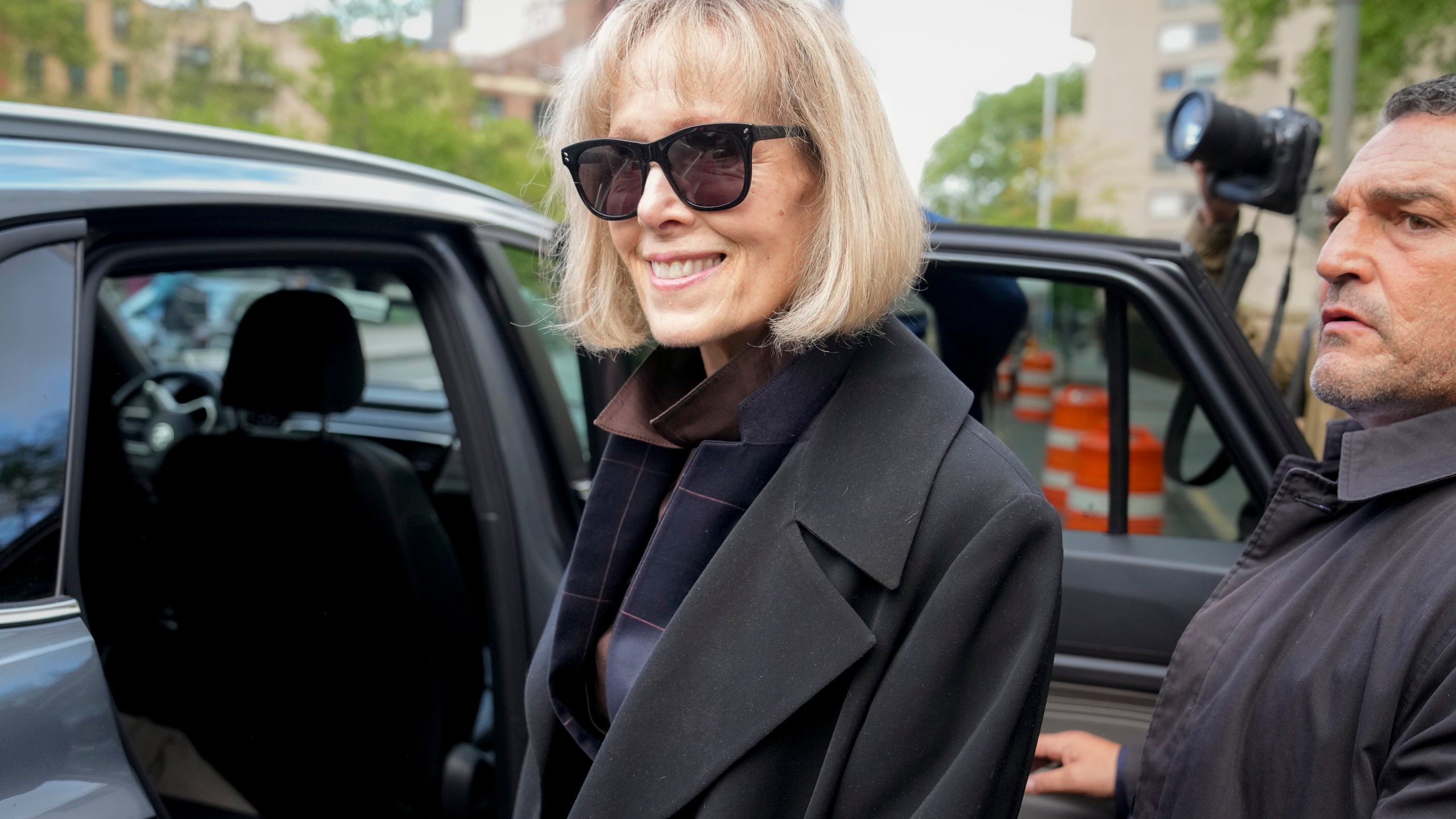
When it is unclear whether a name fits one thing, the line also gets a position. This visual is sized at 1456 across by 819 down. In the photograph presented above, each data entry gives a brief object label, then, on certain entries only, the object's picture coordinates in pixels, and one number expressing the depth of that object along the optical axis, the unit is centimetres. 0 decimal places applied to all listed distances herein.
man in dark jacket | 116
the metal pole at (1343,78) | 655
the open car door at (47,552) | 130
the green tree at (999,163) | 1880
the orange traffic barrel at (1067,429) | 253
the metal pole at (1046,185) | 1784
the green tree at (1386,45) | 938
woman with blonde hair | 122
